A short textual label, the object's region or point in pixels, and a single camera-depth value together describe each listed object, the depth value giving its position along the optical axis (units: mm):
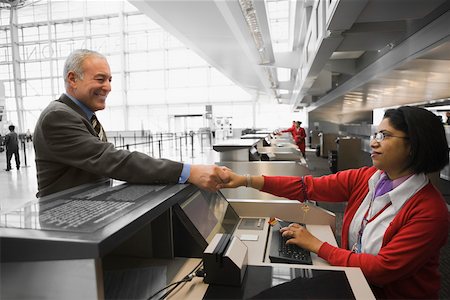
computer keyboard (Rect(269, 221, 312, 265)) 1447
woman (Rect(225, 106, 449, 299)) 1284
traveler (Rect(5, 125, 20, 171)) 9211
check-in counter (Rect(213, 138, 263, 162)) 3637
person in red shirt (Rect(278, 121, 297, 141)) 10323
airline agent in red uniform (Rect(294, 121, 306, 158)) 10281
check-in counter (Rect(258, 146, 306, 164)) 4910
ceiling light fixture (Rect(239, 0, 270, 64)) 2850
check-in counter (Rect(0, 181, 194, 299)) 696
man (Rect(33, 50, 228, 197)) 1284
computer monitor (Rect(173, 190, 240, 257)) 1318
